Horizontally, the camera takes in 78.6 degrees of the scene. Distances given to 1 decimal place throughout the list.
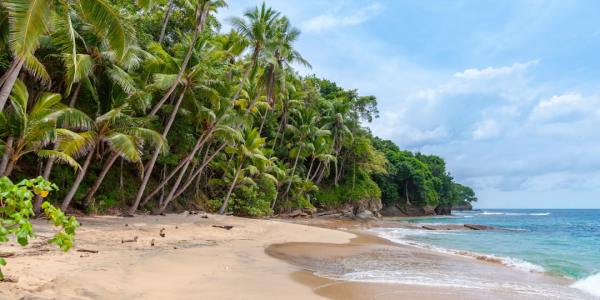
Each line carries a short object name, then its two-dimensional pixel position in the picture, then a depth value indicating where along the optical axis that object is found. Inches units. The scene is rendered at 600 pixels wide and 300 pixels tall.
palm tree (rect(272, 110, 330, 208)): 1189.7
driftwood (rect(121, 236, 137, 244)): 352.3
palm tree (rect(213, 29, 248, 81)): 710.0
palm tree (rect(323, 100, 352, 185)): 1373.0
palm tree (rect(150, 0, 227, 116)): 560.3
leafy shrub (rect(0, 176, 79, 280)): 109.0
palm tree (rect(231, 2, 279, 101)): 705.6
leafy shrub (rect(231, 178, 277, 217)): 902.4
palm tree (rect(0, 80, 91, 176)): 375.2
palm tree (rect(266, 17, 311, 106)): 738.2
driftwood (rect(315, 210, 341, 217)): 1287.2
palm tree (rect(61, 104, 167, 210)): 471.5
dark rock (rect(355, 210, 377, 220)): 1375.5
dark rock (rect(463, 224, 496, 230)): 1156.4
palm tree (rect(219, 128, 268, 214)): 818.8
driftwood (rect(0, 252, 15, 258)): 202.4
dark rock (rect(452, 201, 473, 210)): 4212.6
